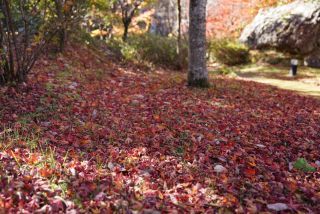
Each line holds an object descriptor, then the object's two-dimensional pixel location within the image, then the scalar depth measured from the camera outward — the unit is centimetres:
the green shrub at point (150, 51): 1258
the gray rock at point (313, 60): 1446
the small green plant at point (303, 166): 416
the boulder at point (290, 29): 1470
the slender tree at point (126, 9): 1468
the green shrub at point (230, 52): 1630
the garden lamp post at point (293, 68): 1284
